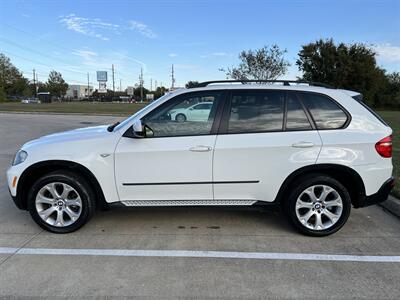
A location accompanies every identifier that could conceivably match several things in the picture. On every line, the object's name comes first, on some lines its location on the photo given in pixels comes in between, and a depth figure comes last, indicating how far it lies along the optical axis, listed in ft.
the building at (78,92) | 409.80
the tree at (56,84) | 329.31
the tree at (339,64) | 118.42
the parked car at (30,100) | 247.87
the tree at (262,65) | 78.89
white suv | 12.80
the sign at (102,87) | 251.89
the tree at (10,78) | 242.99
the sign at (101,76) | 264.97
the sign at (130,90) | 397.95
